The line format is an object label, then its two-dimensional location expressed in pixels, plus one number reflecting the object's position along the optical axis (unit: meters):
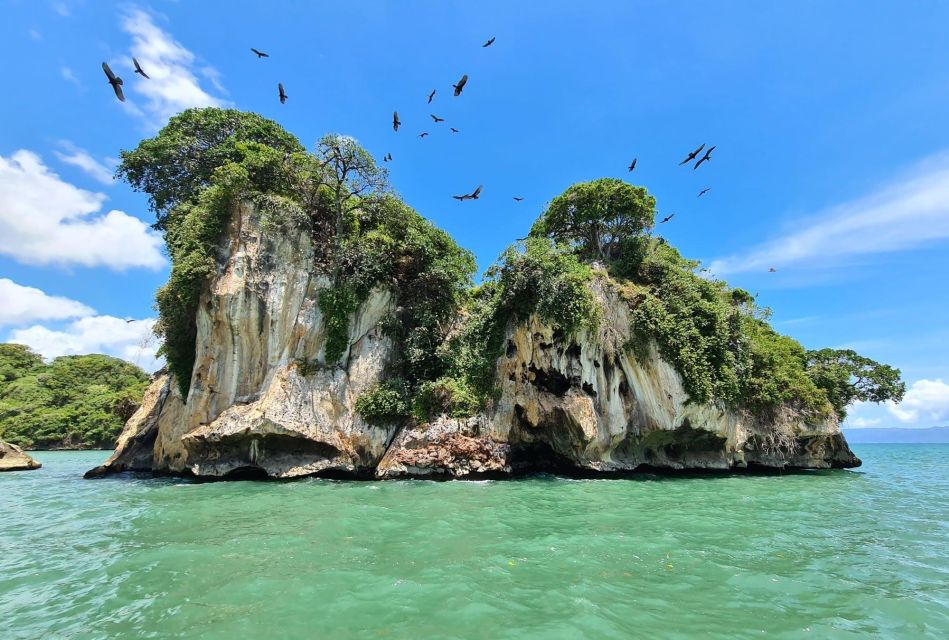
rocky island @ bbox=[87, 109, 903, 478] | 17.50
